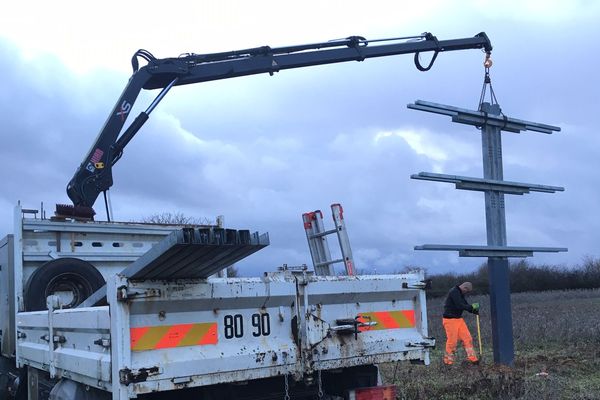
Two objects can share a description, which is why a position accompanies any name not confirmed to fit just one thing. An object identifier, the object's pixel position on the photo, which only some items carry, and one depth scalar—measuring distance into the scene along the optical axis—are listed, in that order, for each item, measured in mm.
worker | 11134
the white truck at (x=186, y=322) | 4254
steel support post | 9922
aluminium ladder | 6629
